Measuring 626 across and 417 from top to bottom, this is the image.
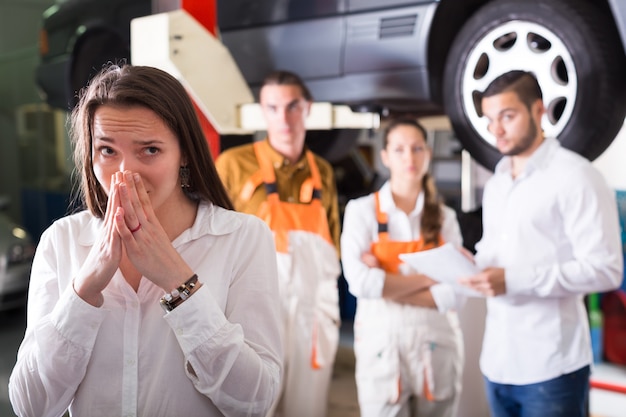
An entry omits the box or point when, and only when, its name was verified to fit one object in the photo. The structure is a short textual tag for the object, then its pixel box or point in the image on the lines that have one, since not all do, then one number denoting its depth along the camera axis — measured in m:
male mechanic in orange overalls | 2.03
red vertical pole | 2.11
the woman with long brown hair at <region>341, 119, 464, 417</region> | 1.80
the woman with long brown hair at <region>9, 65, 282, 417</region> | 1.03
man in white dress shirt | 1.44
